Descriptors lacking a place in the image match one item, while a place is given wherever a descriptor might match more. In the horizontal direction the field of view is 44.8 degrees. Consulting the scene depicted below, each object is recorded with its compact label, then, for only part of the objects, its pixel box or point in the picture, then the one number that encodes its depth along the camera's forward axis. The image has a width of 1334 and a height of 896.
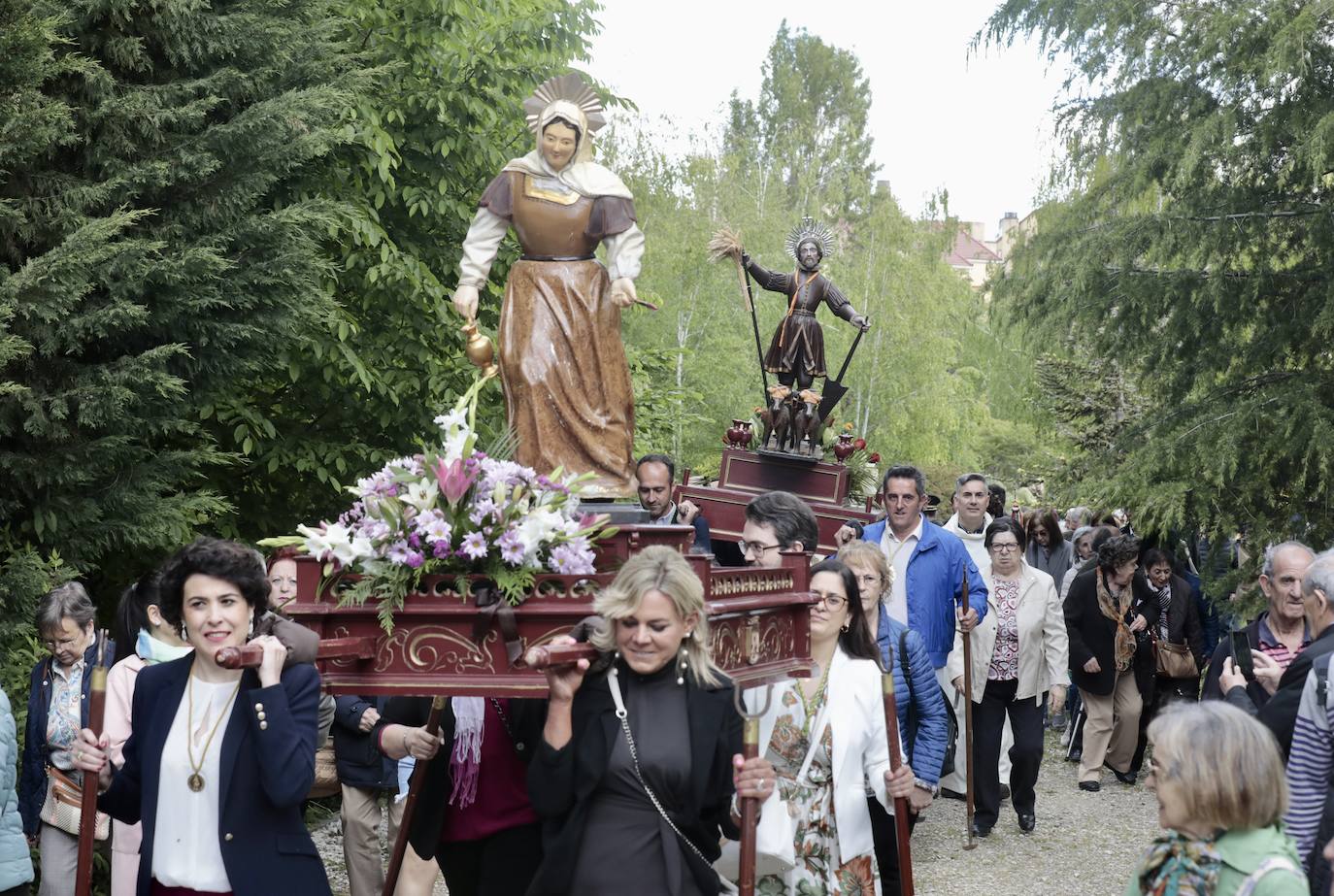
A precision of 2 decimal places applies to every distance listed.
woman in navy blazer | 4.48
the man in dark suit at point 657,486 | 8.94
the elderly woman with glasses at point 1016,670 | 10.66
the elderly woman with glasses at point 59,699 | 6.97
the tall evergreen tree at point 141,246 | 8.33
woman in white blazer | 5.48
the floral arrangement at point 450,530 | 4.78
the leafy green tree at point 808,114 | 46.97
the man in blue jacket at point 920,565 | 9.34
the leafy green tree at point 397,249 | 12.91
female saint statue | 7.25
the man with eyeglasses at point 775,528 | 6.26
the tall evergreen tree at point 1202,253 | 10.95
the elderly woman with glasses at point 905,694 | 6.80
